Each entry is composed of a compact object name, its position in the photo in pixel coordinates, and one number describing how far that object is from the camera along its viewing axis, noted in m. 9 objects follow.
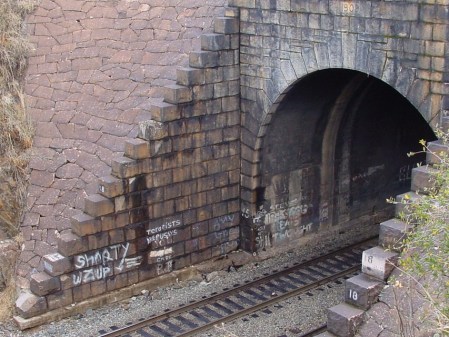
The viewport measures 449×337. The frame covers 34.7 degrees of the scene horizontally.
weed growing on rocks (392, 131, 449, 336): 6.84
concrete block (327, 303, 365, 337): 8.91
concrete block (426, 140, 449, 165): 9.79
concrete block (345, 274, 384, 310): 9.05
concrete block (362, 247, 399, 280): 9.12
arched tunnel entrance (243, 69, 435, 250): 13.93
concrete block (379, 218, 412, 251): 9.20
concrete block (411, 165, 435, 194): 9.57
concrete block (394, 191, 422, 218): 9.42
